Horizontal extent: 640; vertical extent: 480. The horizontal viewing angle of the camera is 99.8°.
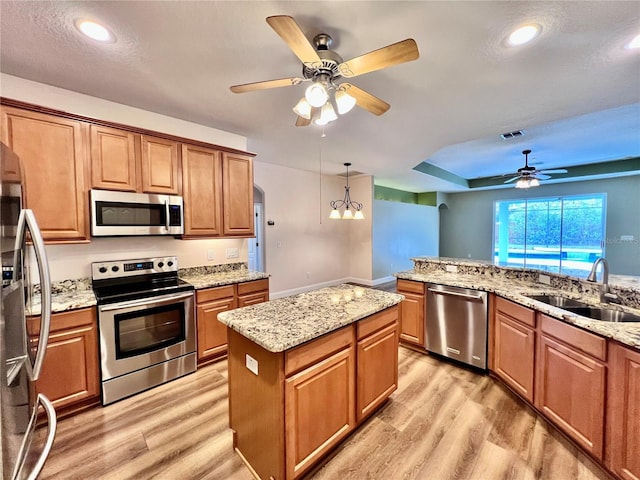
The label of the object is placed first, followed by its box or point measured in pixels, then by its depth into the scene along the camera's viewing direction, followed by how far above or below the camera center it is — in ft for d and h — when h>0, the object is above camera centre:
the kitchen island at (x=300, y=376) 4.71 -2.87
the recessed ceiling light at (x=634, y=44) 5.72 +4.04
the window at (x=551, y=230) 22.77 -0.03
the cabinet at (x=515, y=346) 7.00 -3.27
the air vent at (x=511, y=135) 13.01 +4.73
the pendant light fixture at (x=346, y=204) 21.15 +2.15
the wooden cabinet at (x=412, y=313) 10.14 -3.19
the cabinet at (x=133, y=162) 7.82 +2.19
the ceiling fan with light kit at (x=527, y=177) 16.06 +3.15
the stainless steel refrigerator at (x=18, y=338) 3.11 -1.45
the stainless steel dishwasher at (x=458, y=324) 8.73 -3.21
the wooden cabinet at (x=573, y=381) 5.37 -3.33
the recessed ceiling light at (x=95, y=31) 5.20 +4.03
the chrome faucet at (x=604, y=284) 6.86 -1.41
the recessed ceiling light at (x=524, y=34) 5.32 +4.00
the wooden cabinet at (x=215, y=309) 9.12 -2.72
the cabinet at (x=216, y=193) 9.60 +1.48
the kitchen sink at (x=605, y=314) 6.21 -2.06
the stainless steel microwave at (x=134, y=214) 7.77 +0.56
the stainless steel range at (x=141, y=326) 7.34 -2.78
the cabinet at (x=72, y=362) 6.54 -3.29
